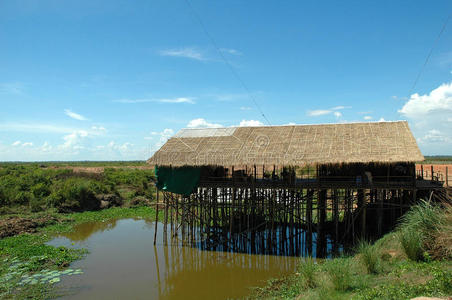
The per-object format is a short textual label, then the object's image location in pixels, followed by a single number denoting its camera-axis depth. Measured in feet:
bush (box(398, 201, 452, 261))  25.33
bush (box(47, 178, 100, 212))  71.20
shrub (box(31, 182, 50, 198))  73.26
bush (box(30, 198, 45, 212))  68.13
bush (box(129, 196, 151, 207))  81.85
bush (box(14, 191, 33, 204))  69.14
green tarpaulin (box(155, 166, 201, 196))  43.21
